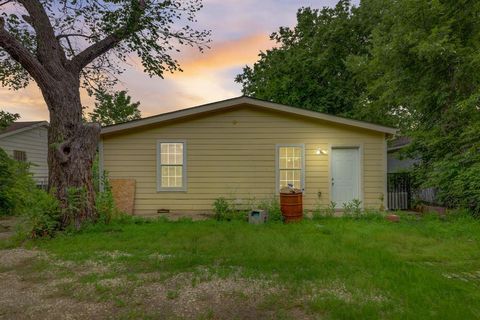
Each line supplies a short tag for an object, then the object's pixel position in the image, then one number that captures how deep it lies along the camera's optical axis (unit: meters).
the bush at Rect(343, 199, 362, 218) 8.76
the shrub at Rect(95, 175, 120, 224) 7.70
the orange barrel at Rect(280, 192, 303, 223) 8.14
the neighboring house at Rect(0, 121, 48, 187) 17.34
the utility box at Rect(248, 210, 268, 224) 8.10
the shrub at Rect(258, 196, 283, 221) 8.34
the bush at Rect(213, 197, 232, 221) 8.70
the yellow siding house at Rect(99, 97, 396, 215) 9.34
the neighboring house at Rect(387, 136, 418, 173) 18.17
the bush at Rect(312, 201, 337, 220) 8.80
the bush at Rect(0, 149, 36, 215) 9.52
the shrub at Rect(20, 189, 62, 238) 6.42
